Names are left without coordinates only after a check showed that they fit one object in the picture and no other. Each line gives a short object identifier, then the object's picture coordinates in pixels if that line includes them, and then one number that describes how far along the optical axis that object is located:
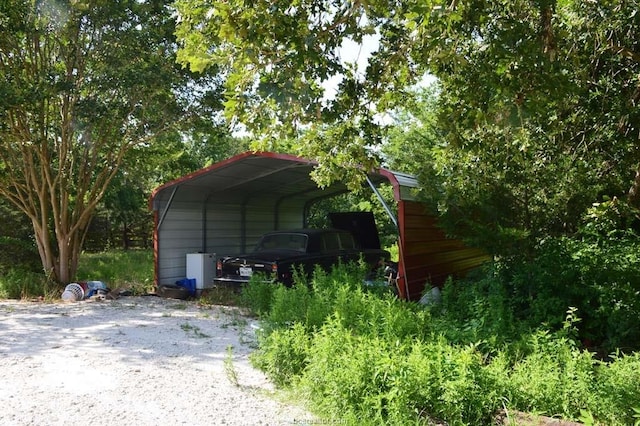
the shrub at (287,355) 4.86
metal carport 10.23
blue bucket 12.15
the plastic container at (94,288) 11.11
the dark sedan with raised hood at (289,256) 9.91
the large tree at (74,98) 10.27
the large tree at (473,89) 5.27
